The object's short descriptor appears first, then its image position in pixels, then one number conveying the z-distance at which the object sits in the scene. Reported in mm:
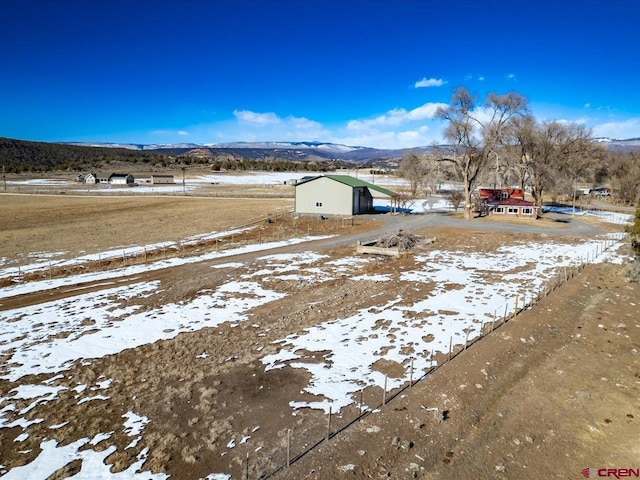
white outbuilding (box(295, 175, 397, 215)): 40844
